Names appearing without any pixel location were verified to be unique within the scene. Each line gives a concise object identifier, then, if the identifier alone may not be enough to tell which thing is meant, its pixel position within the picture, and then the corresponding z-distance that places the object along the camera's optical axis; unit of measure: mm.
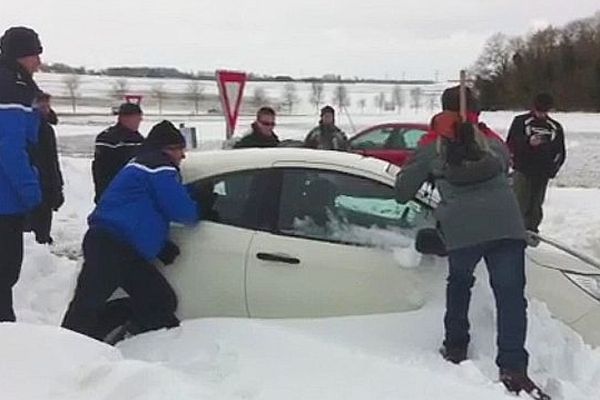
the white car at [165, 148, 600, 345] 5016
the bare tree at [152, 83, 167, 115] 82950
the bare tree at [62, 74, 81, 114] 91912
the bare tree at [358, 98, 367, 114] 100219
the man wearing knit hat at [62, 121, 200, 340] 5031
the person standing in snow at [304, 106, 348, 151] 10930
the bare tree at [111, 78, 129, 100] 104031
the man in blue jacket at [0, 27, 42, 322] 5129
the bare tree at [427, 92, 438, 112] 76119
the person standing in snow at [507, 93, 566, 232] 10008
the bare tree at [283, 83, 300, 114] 87988
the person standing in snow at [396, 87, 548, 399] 4672
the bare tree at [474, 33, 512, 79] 73750
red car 15992
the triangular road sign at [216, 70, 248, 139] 9156
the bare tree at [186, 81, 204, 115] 99006
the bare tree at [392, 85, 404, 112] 104775
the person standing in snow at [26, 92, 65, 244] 8227
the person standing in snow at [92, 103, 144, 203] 7340
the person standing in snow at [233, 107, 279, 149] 8352
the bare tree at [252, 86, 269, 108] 88675
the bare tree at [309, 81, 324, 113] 106856
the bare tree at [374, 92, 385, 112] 103188
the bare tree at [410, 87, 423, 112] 104062
